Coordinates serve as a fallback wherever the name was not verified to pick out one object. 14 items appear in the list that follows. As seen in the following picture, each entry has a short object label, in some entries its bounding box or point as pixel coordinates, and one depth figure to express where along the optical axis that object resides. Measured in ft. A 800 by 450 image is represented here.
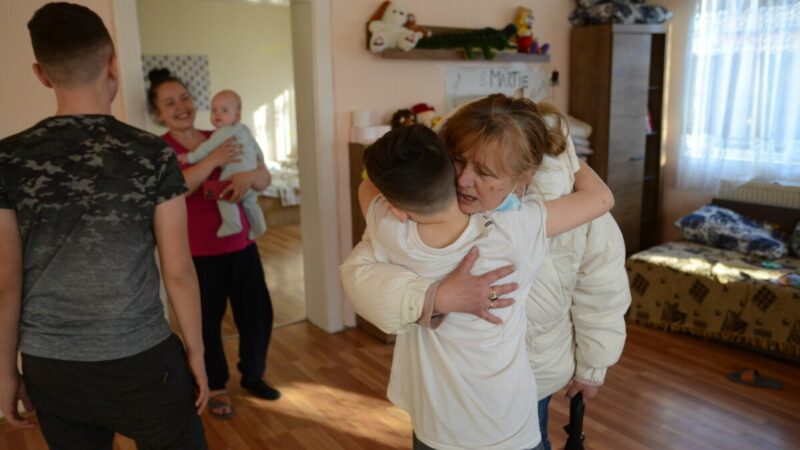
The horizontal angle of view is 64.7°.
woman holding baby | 8.16
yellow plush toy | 13.25
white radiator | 12.82
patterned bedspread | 10.50
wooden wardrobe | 13.97
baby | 8.38
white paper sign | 12.84
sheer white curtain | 12.63
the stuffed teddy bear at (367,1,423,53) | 11.18
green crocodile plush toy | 11.98
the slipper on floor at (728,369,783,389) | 9.65
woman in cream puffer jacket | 4.33
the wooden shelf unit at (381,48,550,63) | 11.41
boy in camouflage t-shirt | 4.06
